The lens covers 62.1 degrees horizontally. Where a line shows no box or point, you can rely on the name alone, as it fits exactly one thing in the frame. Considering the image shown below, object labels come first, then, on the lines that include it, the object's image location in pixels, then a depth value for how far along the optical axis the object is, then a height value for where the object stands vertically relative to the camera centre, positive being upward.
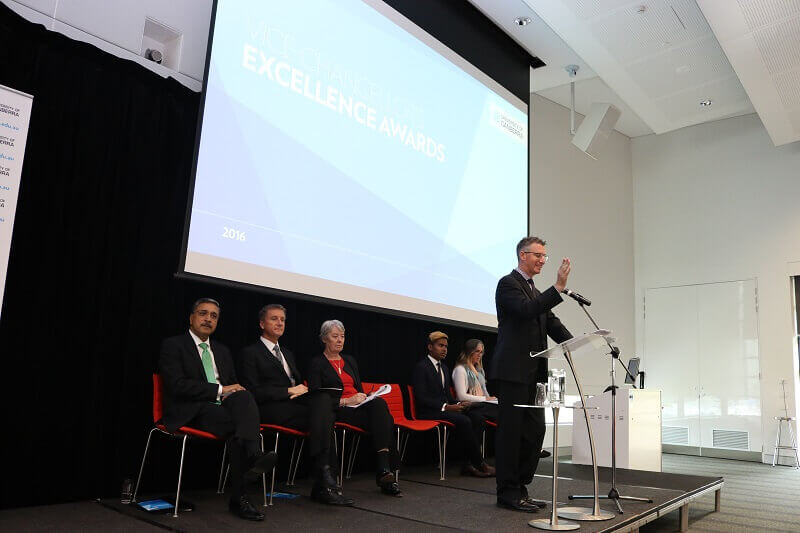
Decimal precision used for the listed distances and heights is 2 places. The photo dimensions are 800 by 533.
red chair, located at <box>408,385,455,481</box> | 4.61 -0.38
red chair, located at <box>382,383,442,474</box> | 4.52 -0.36
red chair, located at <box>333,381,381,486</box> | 4.62 -0.59
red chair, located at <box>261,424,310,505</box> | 3.58 -0.37
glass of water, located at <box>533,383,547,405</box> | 2.89 -0.07
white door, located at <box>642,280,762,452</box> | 8.56 +0.32
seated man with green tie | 3.13 -0.20
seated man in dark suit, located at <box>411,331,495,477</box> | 4.77 -0.24
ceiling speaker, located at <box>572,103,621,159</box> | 7.40 +2.79
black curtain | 3.25 +0.41
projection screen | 3.79 +1.35
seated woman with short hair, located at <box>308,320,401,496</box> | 3.86 -0.21
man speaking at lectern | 3.23 +0.00
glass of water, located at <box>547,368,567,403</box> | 2.87 -0.04
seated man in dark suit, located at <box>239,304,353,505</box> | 3.53 -0.19
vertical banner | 2.93 +0.86
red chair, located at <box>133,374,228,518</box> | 3.20 -0.36
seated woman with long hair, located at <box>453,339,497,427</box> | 5.07 -0.07
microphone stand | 3.52 -0.48
